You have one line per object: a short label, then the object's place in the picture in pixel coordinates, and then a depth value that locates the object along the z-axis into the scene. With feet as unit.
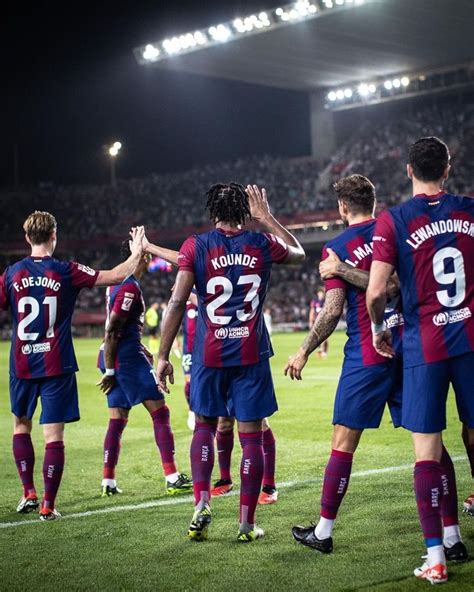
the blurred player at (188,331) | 37.17
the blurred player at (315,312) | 82.99
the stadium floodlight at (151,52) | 142.20
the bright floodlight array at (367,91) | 162.40
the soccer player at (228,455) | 22.79
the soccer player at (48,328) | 22.81
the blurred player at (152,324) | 94.46
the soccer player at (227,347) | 19.53
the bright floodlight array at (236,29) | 121.70
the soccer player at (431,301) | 16.05
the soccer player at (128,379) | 25.59
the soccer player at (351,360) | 17.87
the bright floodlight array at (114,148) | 147.74
